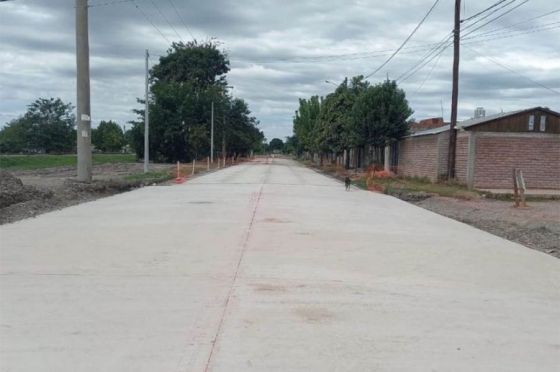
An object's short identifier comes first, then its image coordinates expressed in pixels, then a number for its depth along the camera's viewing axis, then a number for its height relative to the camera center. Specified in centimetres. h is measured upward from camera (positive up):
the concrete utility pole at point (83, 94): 2248 +176
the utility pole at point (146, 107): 3771 +229
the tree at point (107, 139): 14812 +90
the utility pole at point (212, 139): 6633 +66
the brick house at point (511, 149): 2752 +19
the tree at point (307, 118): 7888 +408
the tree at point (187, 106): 6888 +442
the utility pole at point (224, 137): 7756 +112
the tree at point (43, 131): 11744 +194
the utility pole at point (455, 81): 2728 +313
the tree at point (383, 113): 3584 +215
